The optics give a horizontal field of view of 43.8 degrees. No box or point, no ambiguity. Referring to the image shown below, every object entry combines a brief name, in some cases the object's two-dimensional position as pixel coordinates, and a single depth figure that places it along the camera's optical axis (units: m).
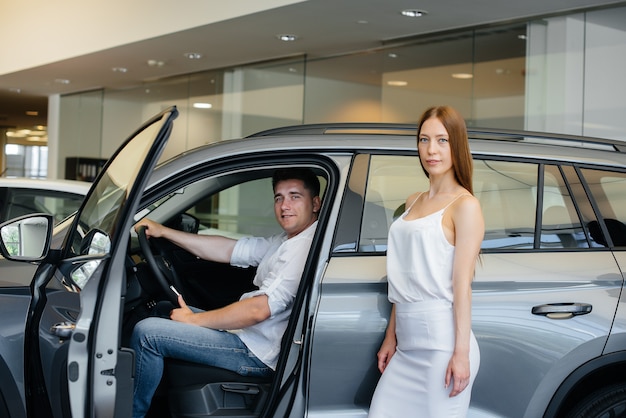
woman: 2.28
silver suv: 2.32
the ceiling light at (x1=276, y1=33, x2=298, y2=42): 8.67
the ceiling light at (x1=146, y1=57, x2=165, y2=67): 10.97
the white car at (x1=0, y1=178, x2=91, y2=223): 5.24
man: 2.68
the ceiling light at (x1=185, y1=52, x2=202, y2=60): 10.15
